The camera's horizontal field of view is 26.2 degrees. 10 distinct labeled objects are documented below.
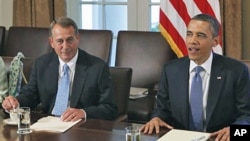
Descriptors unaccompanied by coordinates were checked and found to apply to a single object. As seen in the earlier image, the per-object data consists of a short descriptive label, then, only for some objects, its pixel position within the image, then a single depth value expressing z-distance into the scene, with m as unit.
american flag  4.33
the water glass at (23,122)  2.48
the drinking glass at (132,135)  2.25
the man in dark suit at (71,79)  2.99
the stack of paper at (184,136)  2.29
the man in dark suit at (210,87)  2.71
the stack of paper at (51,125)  2.52
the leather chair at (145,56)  4.37
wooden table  2.35
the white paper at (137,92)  4.10
